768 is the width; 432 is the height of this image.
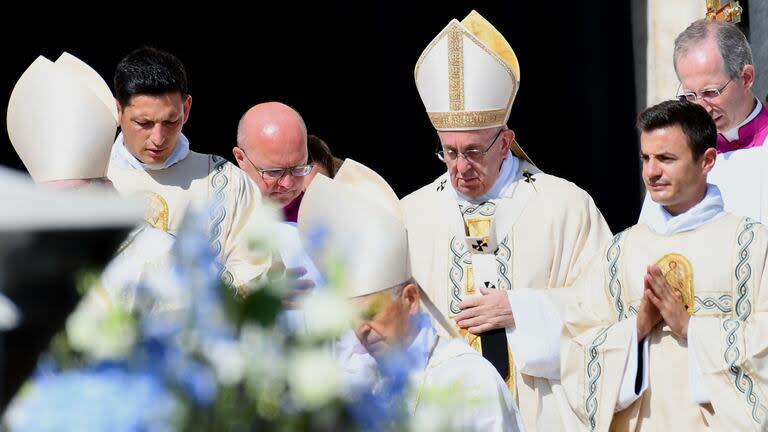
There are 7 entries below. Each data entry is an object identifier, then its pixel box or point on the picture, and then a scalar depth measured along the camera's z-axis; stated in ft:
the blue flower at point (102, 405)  27.38
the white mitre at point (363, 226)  49.57
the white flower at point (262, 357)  28.55
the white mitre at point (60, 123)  52.76
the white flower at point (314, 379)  28.09
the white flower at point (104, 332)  27.96
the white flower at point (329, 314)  28.79
